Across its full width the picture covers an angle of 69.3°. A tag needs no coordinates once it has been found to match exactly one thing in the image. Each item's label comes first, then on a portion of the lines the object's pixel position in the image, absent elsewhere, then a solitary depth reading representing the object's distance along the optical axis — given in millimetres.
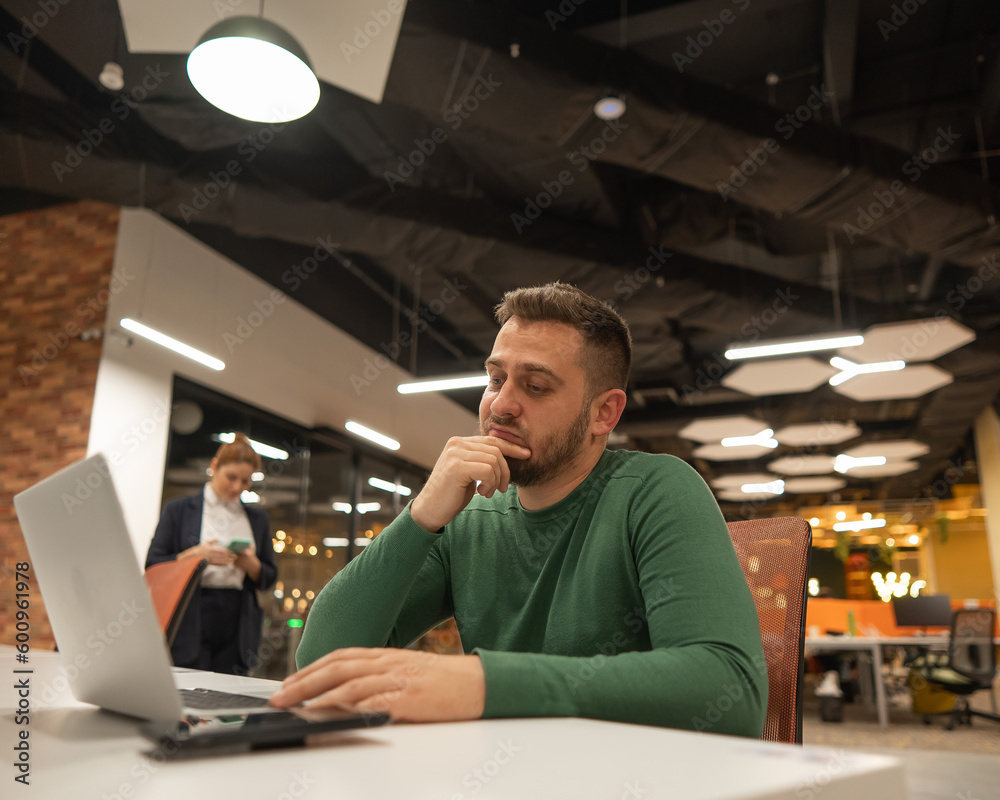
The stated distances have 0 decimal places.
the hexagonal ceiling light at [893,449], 10375
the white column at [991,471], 9812
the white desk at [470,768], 459
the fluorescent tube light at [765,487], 12990
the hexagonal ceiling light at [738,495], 13961
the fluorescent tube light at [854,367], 6711
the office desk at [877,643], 6227
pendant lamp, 2521
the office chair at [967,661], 6465
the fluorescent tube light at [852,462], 11141
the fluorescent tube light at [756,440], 9885
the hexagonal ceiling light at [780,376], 7424
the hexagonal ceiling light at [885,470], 11984
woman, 3264
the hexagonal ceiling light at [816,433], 9875
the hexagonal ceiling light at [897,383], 7522
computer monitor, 8070
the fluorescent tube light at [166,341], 4742
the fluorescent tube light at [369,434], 7355
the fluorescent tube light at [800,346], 5492
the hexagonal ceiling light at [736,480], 12703
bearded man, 744
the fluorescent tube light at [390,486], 9969
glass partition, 6355
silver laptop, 591
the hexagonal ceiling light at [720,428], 9500
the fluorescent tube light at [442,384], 6516
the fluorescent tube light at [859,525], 17109
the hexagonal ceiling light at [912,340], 6293
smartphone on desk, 542
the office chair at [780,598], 1083
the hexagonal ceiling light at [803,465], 11773
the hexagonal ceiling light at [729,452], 11125
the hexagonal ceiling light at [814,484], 13586
